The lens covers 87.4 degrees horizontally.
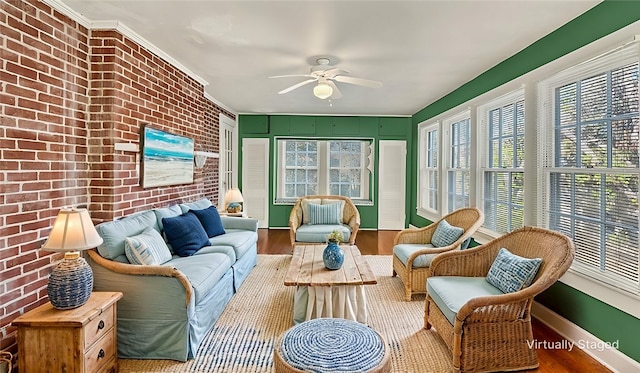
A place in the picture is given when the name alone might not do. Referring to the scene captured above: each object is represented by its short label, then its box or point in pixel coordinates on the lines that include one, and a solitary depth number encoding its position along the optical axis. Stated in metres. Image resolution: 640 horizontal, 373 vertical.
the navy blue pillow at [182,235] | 3.22
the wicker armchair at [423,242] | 3.42
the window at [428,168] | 6.08
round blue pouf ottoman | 1.60
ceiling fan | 3.48
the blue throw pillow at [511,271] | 2.29
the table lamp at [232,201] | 5.28
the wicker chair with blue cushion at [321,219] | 4.74
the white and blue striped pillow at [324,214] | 5.26
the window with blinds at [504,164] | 3.47
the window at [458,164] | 4.76
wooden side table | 1.86
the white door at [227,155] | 6.23
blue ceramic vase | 2.86
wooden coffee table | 2.58
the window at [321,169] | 7.46
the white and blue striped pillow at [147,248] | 2.55
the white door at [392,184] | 7.33
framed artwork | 3.31
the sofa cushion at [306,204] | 5.39
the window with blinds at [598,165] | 2.23
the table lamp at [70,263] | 1.95
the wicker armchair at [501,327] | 2.12
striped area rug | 2.28
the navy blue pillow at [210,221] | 3.90
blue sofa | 2.34
